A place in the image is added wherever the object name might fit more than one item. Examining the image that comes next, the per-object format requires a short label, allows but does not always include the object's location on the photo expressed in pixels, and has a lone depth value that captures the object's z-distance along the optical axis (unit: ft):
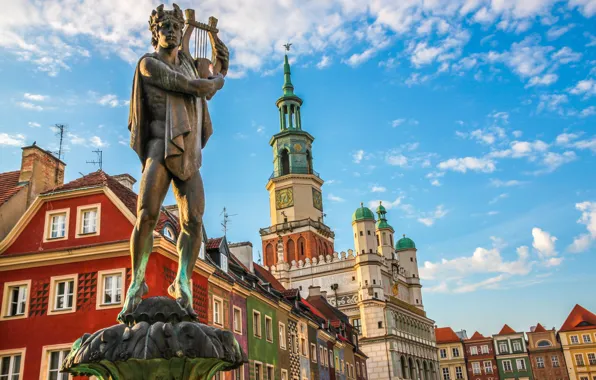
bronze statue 19.98
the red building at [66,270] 66.13
